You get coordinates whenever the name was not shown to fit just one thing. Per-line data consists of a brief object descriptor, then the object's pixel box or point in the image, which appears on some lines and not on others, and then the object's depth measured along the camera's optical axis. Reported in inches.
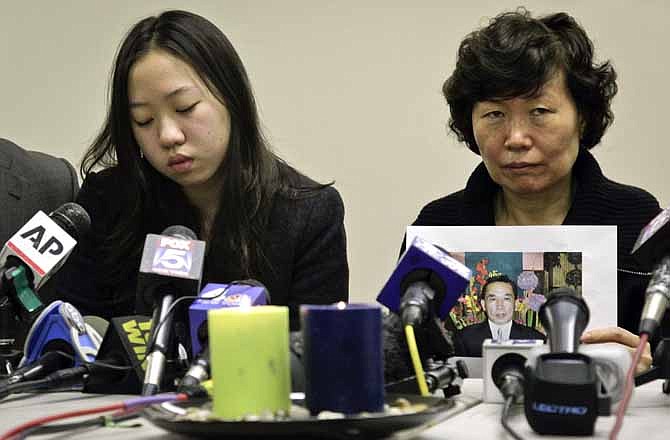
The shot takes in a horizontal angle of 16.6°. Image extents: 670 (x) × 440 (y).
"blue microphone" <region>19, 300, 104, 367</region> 84.3
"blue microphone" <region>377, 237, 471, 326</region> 74.9
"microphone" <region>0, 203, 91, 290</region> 83.8
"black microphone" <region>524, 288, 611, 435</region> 68.5
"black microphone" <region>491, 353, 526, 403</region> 73.1
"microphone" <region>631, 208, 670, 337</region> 72.4
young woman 107.8
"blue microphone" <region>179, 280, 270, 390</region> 78.2
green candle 66.9
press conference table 69.8
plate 65.1
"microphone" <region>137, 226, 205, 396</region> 80.0
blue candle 66.3
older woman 109.2
